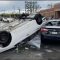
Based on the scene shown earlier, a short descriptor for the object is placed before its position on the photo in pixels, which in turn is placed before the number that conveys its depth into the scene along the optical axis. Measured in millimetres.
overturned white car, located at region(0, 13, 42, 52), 3789
